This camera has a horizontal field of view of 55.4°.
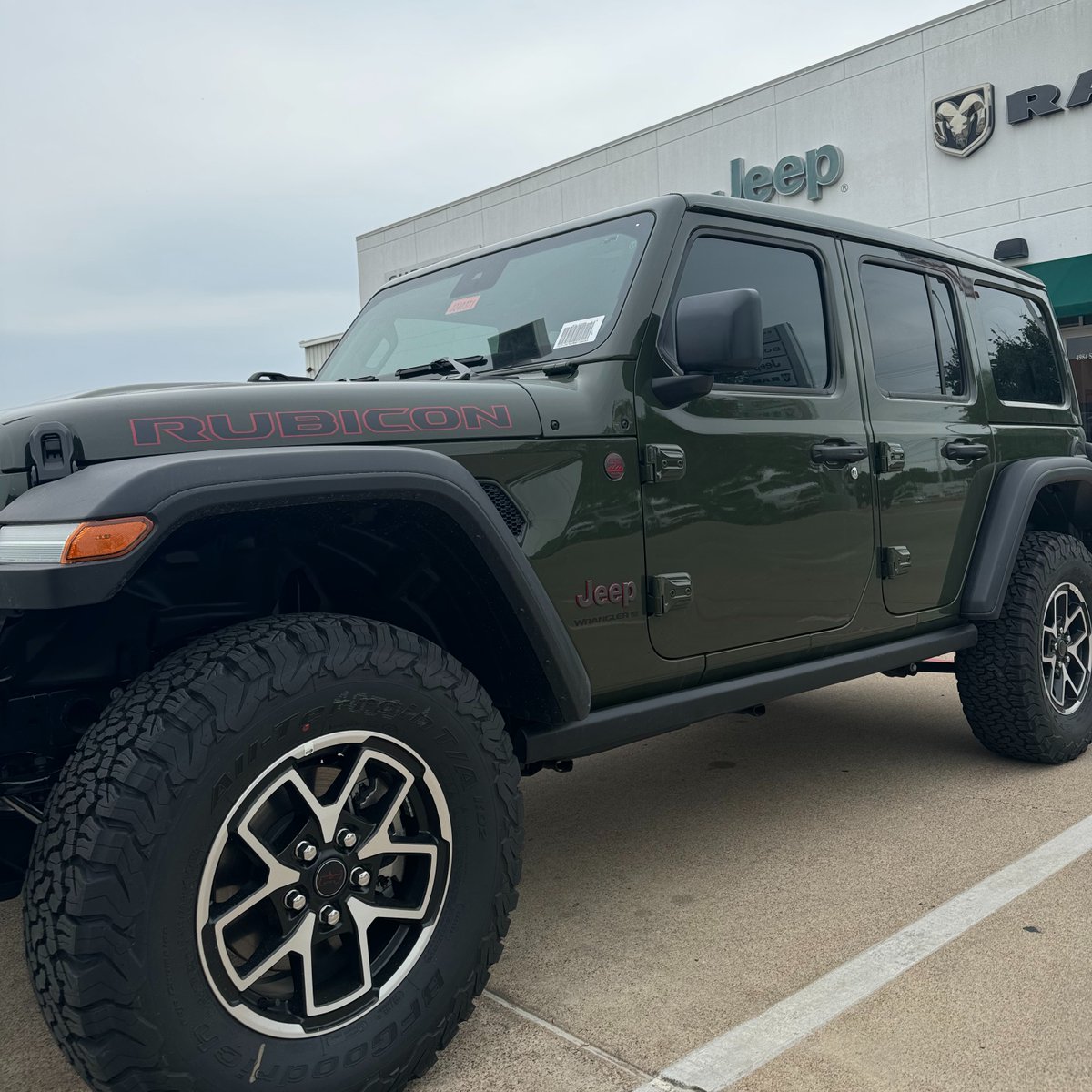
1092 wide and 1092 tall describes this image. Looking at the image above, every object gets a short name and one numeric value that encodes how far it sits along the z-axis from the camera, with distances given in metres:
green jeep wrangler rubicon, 1.79
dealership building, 13.12
